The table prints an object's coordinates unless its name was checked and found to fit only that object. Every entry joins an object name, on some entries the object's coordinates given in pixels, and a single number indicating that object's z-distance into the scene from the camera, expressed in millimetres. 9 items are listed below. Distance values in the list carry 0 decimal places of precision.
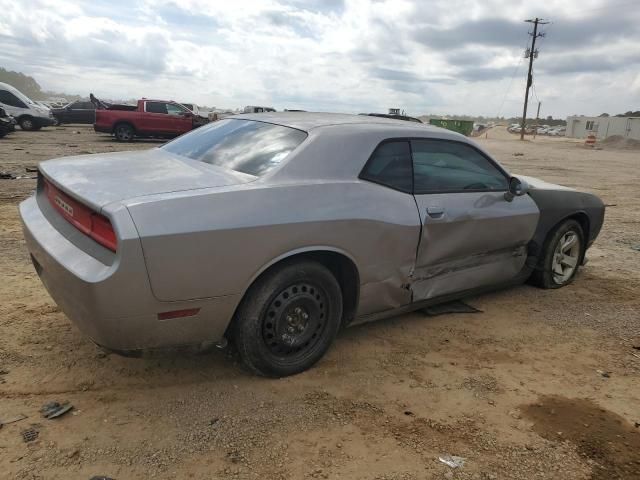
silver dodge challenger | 2441
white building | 58719
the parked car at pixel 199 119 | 21172
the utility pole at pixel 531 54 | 48656
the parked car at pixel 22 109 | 22133
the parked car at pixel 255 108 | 23703
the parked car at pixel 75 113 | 29094
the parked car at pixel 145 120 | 19984
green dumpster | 45325
